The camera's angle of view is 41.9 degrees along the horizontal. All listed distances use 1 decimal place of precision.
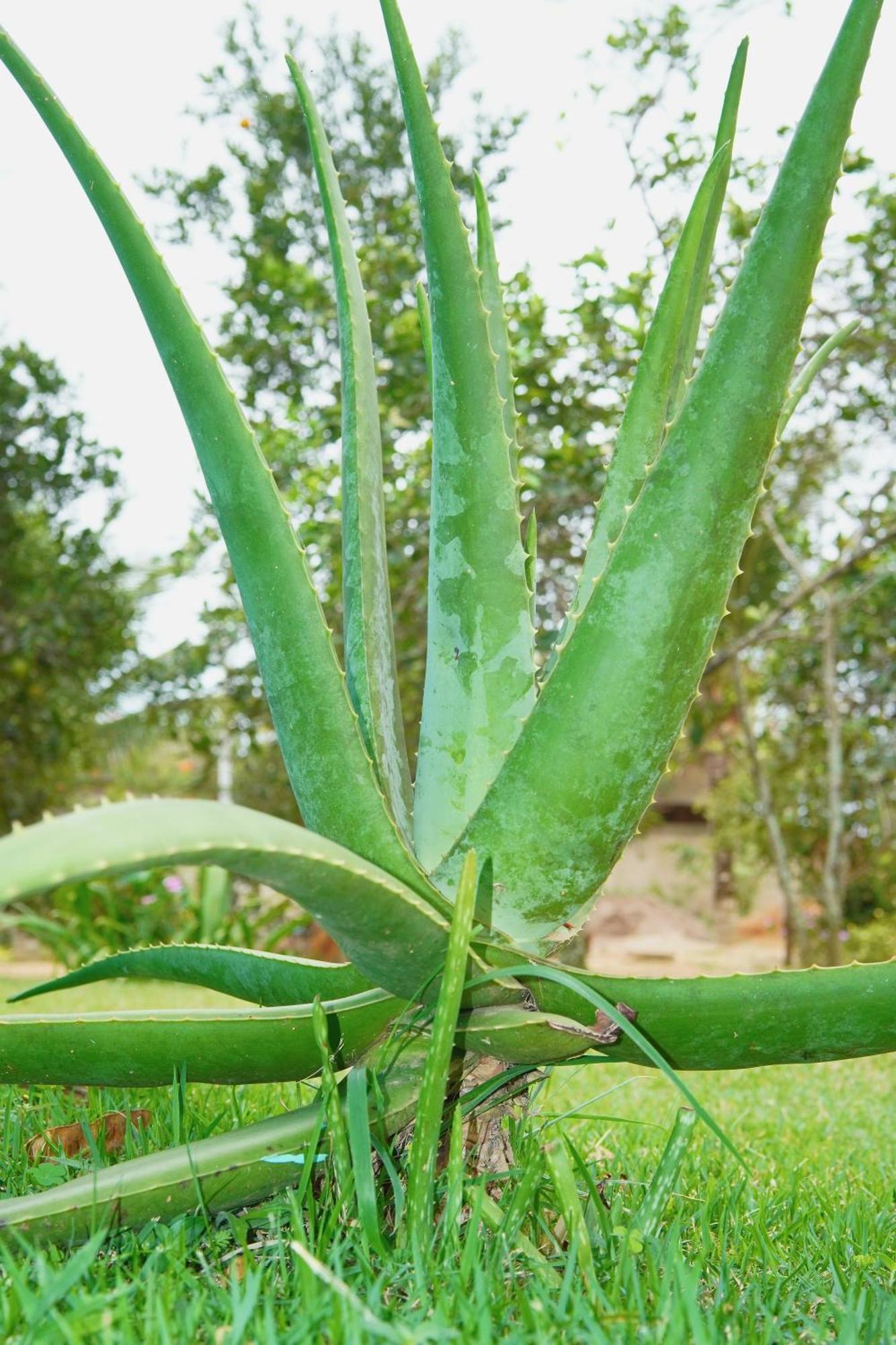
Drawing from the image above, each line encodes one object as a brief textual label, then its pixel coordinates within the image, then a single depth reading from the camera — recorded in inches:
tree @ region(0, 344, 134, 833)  301.0
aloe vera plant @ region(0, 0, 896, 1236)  37.0
